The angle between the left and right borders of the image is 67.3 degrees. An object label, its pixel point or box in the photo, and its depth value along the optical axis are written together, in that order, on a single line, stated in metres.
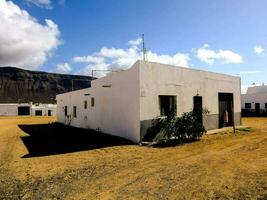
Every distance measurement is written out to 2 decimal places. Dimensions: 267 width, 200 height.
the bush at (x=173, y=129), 9.77
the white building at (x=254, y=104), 29.34
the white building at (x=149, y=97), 9.58
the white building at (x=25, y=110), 42.61
